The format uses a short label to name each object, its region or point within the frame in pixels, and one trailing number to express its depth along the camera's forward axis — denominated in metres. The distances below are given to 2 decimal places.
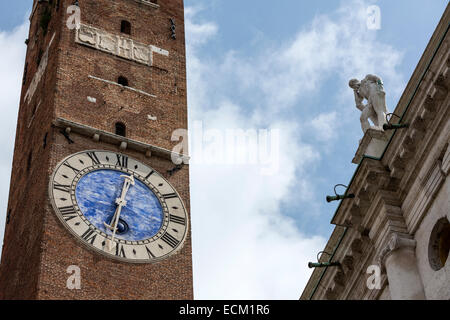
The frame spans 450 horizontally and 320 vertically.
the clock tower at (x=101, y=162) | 33.22
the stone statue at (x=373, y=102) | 24.27
